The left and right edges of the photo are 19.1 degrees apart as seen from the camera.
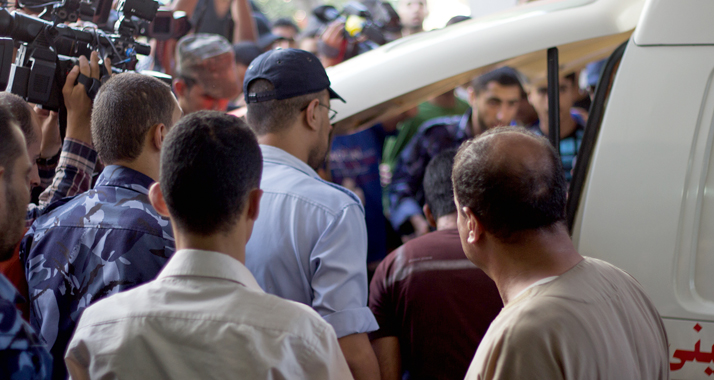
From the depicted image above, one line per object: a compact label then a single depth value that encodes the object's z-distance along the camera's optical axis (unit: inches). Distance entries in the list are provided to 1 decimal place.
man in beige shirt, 128.8
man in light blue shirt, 145.8
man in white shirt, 126.1
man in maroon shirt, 153.4
